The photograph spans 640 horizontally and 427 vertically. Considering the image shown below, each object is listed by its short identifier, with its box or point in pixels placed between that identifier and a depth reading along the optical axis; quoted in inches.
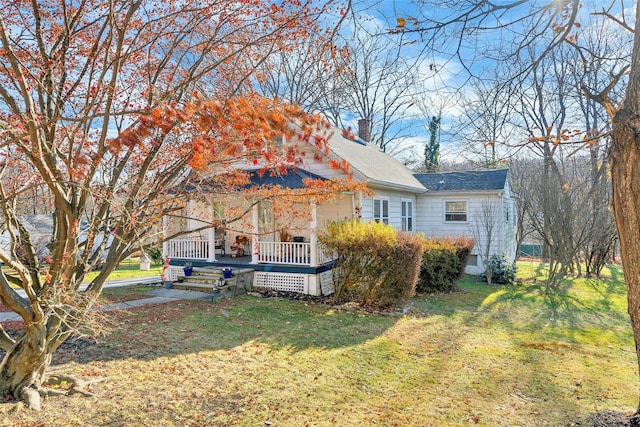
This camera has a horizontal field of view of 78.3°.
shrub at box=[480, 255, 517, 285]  552.7
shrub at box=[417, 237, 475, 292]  442.3
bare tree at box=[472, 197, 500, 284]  572.1
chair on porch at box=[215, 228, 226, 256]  567.8
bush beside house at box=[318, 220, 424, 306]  352.8
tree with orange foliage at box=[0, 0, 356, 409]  151.3
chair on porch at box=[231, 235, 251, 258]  544.4
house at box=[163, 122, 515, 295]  435.8
